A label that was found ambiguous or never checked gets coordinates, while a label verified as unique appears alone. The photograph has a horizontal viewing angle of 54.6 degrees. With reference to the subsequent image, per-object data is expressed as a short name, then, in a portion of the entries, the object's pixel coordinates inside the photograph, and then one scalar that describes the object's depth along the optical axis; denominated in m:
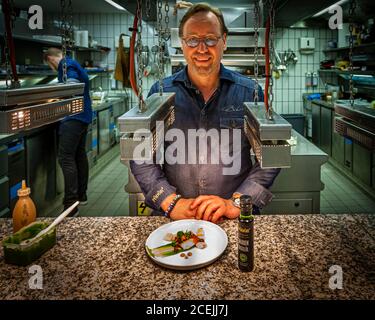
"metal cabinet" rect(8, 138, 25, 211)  3.48
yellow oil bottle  1.53
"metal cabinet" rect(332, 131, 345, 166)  5.66
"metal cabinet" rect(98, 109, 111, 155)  6.34
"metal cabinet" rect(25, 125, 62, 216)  3.88
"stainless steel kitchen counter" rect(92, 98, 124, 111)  6.16
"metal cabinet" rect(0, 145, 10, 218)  3.27
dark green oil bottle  1.20
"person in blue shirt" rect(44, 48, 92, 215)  4.23
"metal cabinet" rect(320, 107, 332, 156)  6.23
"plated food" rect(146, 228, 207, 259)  1.36
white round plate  1.27
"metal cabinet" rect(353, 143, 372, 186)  4.74
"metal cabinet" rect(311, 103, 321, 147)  6.83
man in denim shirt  1.98
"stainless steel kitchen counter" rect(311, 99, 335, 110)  6.15
